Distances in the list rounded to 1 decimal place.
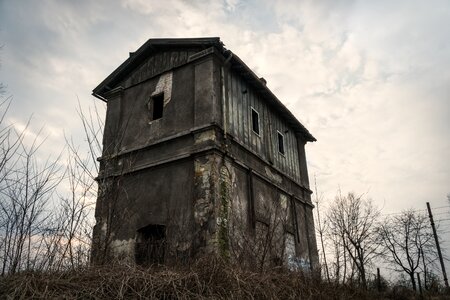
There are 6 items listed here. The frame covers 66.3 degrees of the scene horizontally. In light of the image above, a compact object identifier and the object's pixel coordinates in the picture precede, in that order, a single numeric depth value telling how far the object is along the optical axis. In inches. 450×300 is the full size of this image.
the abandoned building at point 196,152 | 358.6
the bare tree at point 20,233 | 185.0
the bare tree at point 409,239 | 817.1
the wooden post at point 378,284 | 654.3
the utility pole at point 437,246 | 805.9
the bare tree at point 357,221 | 745.6
